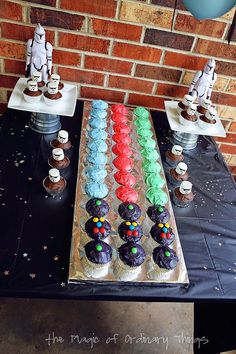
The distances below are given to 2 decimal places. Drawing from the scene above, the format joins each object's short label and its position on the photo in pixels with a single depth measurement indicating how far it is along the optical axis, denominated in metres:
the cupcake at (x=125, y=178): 1.08
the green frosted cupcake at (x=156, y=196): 1.05
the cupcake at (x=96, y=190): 1.02
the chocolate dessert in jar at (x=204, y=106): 1.28
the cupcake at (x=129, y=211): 0.97
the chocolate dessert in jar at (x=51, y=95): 1.18
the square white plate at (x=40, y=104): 1.17
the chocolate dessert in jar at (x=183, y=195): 1.06
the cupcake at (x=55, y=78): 1.18
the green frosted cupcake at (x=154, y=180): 1.10
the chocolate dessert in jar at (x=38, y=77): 1.18
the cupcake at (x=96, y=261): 0.83
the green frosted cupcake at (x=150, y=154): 1.20
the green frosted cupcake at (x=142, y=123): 1.34
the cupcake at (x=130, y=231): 0.91
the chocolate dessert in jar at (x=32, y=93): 1.16
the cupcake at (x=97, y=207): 0.96
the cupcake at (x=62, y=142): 1.14
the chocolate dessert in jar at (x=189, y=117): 1.25
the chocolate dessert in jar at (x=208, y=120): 1.25
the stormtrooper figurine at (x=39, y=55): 1.16
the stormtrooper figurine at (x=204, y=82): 1.26
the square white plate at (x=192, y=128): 1.26
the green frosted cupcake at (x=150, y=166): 1.15
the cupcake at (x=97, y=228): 0.89
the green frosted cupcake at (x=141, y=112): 1.39
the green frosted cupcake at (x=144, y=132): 1.29
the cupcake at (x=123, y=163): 1.14
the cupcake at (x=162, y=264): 0.86
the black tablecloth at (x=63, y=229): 0.82
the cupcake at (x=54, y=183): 1.00
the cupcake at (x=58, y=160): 1.07
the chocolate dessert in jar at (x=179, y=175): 1.13
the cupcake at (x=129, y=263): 0.85
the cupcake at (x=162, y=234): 0.92
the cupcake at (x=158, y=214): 0.99
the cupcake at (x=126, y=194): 1.03
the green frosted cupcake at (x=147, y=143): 1.25
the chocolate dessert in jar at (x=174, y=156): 1.21
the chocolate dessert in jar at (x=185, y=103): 1.28
